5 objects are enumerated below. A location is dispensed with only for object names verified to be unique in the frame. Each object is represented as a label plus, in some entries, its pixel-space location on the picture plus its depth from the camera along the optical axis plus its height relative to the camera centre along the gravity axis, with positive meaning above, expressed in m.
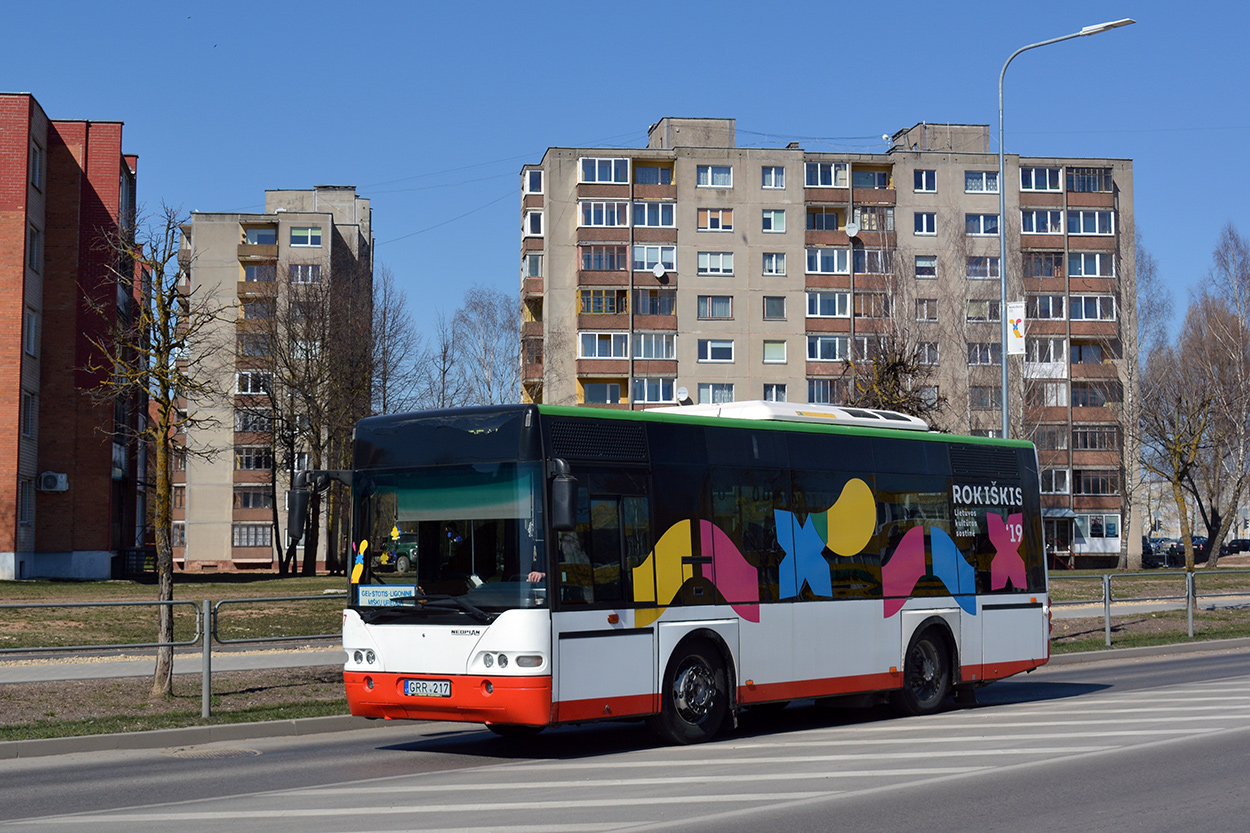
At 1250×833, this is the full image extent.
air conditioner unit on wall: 47.47 +1.95
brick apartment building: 45.28 +6.97
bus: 11.77 -0.29
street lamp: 25.19 +6.77
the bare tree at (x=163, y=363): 16.77 +2.23
